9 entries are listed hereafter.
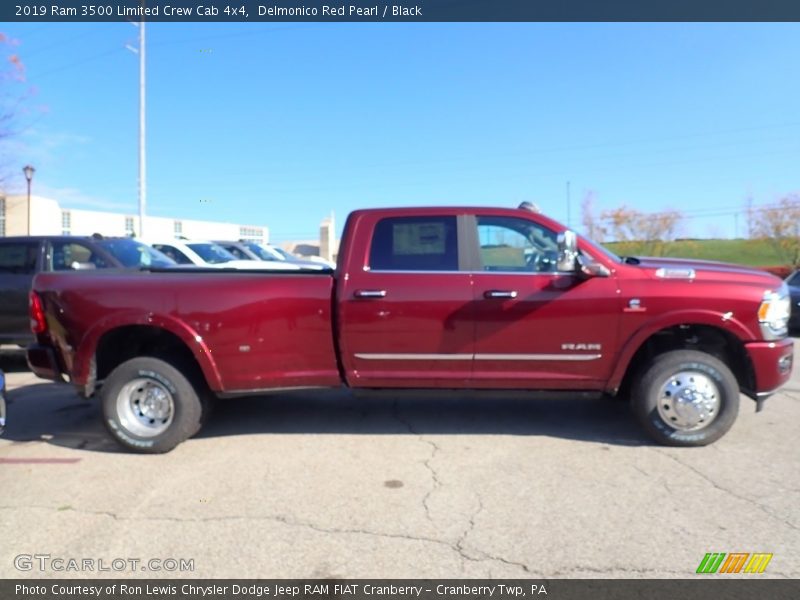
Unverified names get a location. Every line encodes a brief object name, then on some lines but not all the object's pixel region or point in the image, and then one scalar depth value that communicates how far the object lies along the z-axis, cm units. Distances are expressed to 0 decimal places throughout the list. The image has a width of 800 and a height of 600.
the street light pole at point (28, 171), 2669
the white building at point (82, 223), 4447
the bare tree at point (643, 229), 5134
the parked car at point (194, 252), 1330
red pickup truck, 447
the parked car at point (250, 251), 1633
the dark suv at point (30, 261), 766
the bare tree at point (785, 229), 3897
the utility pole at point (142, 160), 2161
